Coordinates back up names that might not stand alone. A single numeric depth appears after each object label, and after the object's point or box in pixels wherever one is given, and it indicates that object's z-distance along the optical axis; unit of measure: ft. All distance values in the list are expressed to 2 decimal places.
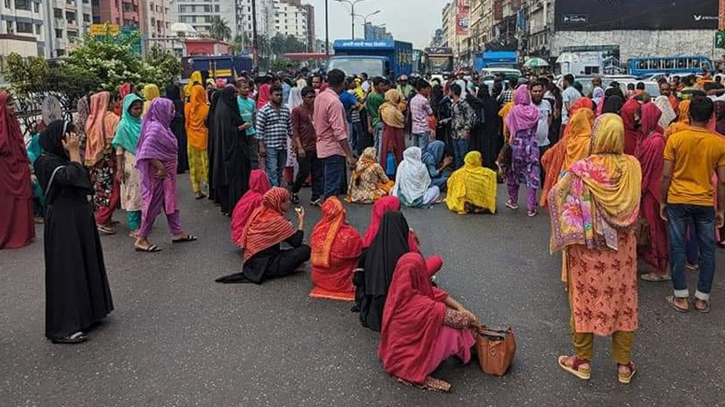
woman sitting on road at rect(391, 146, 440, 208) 30.94
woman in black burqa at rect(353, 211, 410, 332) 14.26
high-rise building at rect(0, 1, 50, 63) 177.92
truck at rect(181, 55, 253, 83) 108.06
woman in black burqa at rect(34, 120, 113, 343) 15.38
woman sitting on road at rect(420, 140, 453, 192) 34.47
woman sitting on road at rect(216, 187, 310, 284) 19.77
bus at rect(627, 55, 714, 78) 123.44
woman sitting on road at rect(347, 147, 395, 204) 31.71
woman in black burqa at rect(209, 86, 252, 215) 27.89
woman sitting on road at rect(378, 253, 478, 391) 13.01
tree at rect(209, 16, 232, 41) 355.36
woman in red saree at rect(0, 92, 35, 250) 24.09
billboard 175.63
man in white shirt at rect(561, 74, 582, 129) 38.82
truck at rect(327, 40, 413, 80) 73.51
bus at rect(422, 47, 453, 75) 170.50
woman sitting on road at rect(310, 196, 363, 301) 18.11
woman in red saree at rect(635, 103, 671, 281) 18.65
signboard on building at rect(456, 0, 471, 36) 454.40
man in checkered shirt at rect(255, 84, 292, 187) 29.43
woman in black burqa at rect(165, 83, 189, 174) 40.88
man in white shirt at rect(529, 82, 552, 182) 29.71
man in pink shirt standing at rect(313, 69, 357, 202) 27.68
